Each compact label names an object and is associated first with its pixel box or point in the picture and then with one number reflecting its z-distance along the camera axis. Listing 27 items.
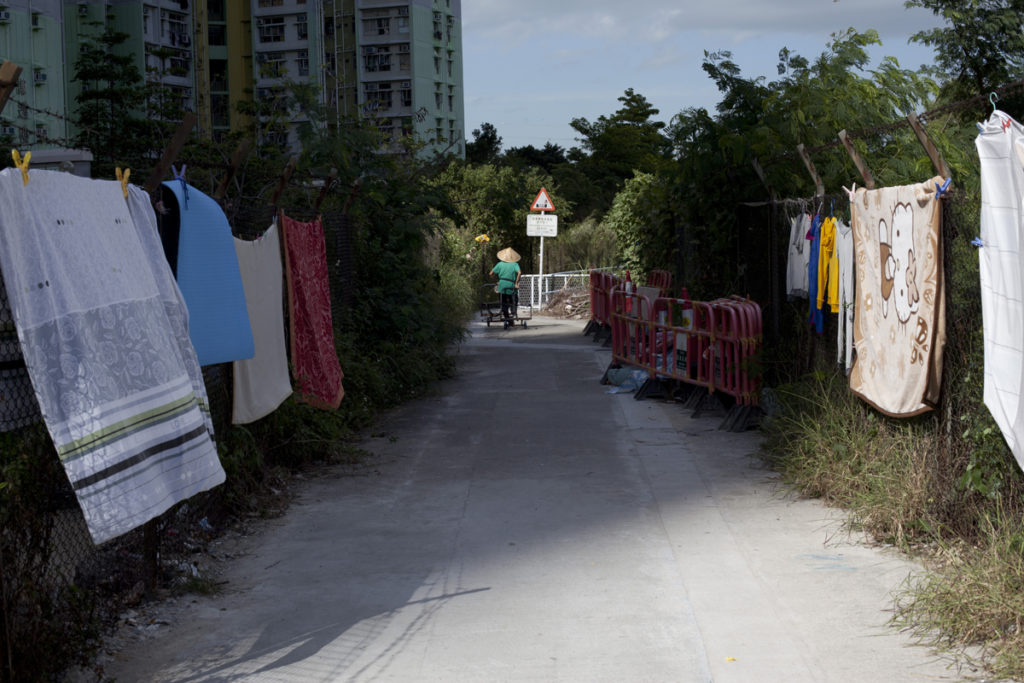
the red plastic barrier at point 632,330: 13.42
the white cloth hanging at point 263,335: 7.20
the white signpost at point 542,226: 29.84
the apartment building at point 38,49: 34.06
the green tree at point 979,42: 33.25
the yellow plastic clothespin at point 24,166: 3.87
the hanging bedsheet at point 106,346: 3.90
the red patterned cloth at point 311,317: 8.45
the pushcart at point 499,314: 24.69
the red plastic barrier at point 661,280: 17.81
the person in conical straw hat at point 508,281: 23.92
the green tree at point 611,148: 54.72
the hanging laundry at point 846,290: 7.47
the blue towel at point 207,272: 5.71
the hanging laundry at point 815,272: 8.26
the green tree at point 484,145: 70.79
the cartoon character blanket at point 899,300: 6.06
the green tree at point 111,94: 22.25
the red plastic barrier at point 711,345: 10.44
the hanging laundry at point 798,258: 8.79
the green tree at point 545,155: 80.84
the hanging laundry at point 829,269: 7.86
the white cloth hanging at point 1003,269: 4.68
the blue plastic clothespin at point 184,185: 5.73
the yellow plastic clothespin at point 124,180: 4.83
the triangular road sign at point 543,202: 28.72
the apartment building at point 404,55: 73.81
